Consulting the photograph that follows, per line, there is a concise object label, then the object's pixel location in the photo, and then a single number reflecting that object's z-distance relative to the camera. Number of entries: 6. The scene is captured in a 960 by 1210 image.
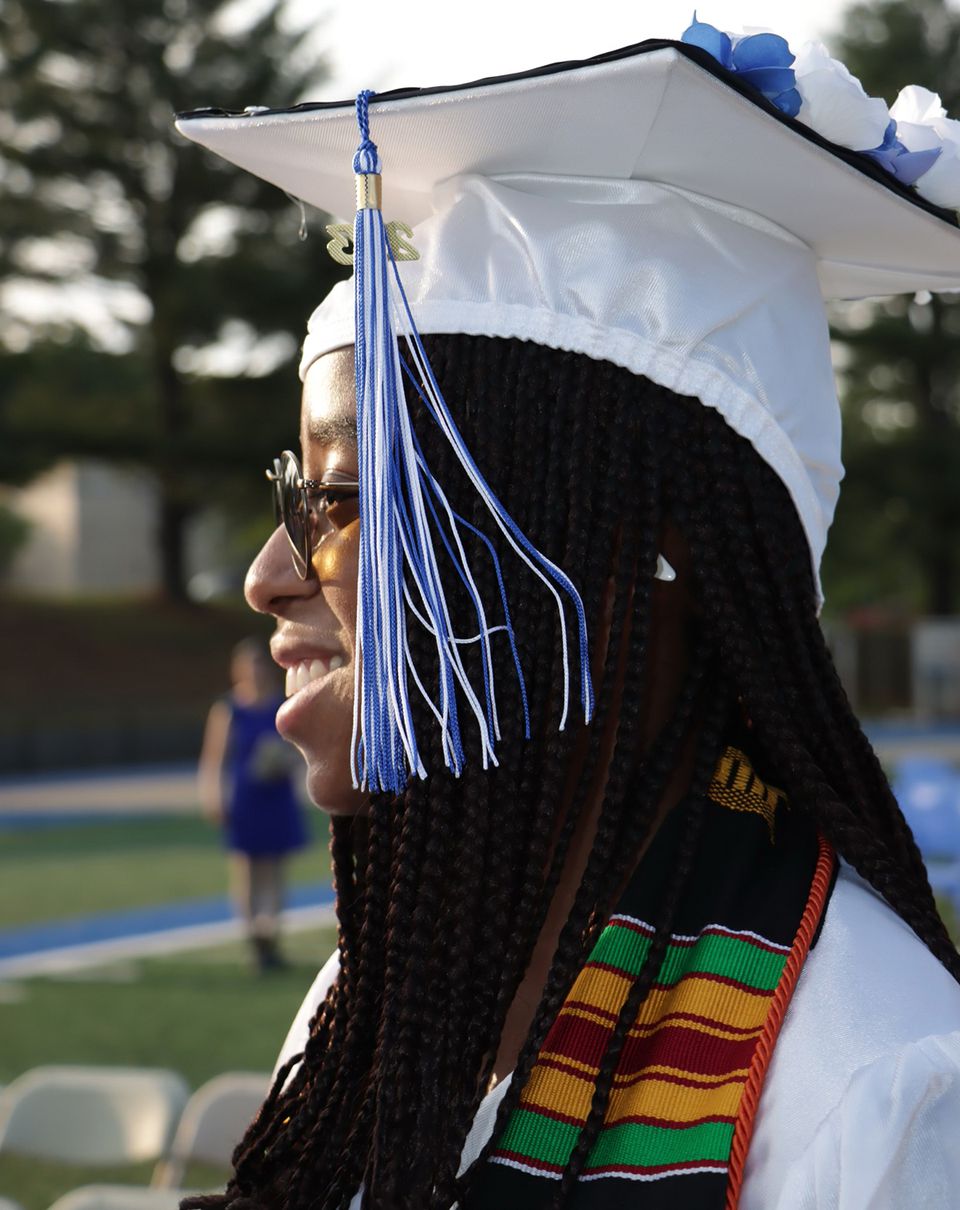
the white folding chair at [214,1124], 3.61
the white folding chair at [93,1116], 3.80
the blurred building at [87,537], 49.66
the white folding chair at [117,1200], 3.26
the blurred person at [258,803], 8.08
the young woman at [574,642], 1.42
